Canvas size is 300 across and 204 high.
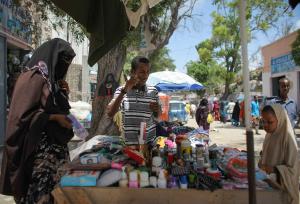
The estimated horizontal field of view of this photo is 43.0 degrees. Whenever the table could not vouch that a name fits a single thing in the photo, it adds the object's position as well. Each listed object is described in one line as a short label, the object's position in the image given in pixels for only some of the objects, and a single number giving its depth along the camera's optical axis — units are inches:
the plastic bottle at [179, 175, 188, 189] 98.6
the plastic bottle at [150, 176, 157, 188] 99.2
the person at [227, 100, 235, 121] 1022.9
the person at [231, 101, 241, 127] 856.9
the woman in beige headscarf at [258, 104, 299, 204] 110.1
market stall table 97.2
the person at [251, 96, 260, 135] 656.4
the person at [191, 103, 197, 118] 1304.4
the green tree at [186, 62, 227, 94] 1541.6
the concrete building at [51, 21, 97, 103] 990.9
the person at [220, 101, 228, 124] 995.2
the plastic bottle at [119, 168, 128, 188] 99.1
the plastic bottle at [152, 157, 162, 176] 103.7
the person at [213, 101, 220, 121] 1107.9
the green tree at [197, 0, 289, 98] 1083.3
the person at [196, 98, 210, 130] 545.6
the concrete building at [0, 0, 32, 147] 377.4
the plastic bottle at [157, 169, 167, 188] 99.1
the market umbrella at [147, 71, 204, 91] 557.0
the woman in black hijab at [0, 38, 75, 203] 111.0
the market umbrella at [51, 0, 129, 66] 125.8
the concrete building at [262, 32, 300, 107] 850.3
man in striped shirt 148.8
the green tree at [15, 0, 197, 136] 304.7
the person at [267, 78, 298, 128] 197.8
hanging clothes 143.3
